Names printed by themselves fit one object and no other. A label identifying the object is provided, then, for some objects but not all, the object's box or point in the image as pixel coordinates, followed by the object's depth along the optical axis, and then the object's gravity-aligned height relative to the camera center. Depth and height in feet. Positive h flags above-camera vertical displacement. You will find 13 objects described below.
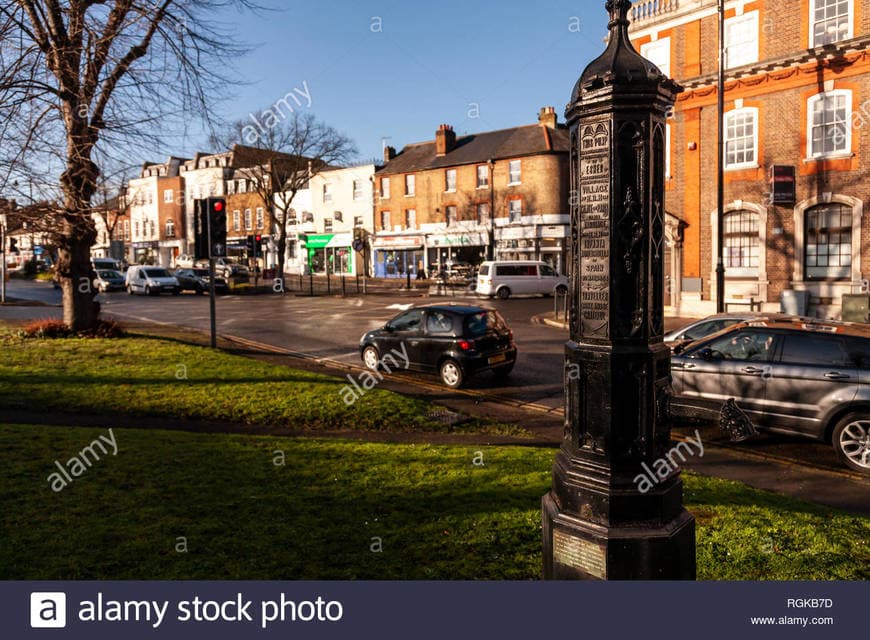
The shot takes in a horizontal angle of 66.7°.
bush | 51.24 -3.65
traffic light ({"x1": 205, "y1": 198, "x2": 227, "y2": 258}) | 50.83 +4.26
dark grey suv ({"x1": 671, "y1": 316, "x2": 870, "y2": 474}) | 26.50 -4.48
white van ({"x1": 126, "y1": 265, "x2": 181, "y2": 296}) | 131.54 +0.38
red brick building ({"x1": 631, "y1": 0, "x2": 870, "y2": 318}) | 71.46 +15.21
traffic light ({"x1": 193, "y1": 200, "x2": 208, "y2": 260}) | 51.65 +4.18
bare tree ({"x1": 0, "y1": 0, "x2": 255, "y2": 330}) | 37.37 +12.76
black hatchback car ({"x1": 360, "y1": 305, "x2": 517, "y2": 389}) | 42.22 -4.21
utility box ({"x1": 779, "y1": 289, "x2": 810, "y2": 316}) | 73.41 -3.02
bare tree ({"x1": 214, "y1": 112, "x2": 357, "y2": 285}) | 158.20 +28.73
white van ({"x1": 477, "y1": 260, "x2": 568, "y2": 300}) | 115.96 -0.15
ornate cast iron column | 13.24 -1.43
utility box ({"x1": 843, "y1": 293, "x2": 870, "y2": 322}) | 64.75 -3.26
